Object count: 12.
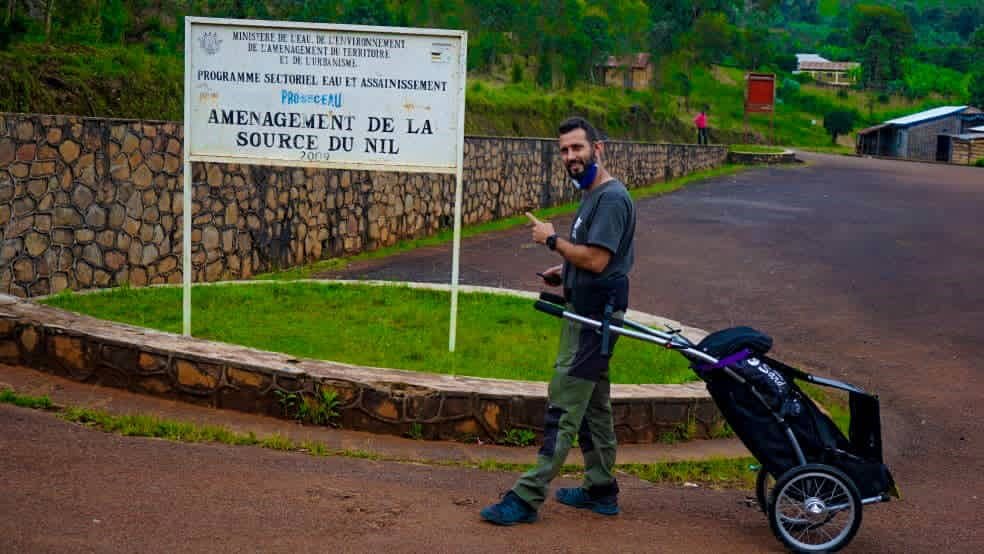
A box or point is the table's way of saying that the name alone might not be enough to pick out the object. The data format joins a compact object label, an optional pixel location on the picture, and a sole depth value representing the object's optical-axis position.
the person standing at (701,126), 42.62
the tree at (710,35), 80.12
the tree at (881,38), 101.19
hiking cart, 5.77
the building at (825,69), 110.38
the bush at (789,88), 91.56
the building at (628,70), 52.44
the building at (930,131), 58.91
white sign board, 8.64
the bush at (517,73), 36.53
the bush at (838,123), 78.44
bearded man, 5.80
